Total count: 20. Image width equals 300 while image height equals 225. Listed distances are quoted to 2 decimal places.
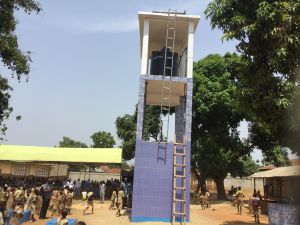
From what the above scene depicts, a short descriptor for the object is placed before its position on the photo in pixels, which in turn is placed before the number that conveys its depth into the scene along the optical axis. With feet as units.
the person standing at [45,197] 42.43
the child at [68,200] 42.24
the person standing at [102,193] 60.78
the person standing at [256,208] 43.43
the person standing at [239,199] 51.34
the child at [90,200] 44.70
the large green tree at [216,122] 66.05
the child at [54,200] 43.51
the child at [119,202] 41.20
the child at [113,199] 47.40
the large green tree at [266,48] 27.39
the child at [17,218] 27.14
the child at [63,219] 20.88
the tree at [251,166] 153.39
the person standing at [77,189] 65.94
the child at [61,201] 43.81
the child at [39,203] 43.13
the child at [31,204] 39.13
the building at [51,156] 65.79
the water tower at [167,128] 35.59
